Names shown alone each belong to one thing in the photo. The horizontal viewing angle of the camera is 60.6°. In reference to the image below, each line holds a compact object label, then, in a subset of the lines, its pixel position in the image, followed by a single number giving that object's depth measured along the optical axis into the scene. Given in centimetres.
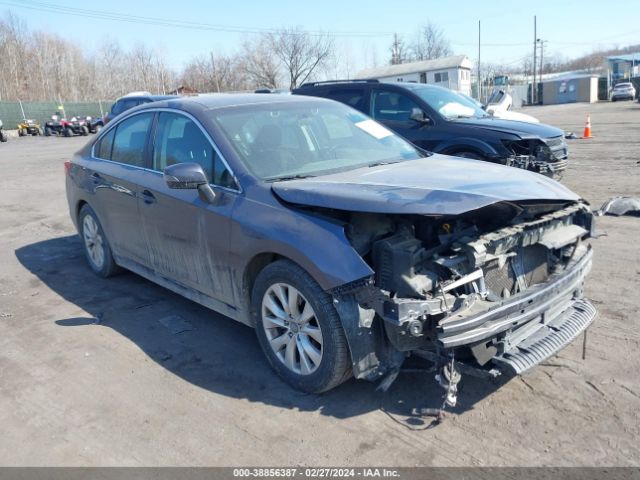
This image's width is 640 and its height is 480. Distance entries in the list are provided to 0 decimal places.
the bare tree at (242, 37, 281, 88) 6372
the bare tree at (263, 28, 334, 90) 6419
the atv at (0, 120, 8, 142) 3247
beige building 5300
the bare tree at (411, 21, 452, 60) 8881
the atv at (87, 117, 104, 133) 3550
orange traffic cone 1863
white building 5822
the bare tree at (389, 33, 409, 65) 8875
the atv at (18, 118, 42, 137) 3766
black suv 820
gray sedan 306
